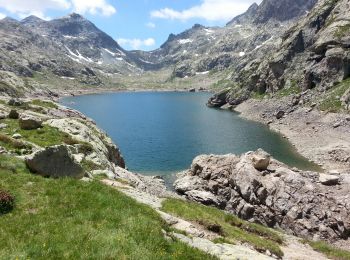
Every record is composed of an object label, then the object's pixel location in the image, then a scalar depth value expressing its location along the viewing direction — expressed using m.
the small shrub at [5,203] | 18.04
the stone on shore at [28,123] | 43.84
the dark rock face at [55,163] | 24.34
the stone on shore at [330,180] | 53.41
